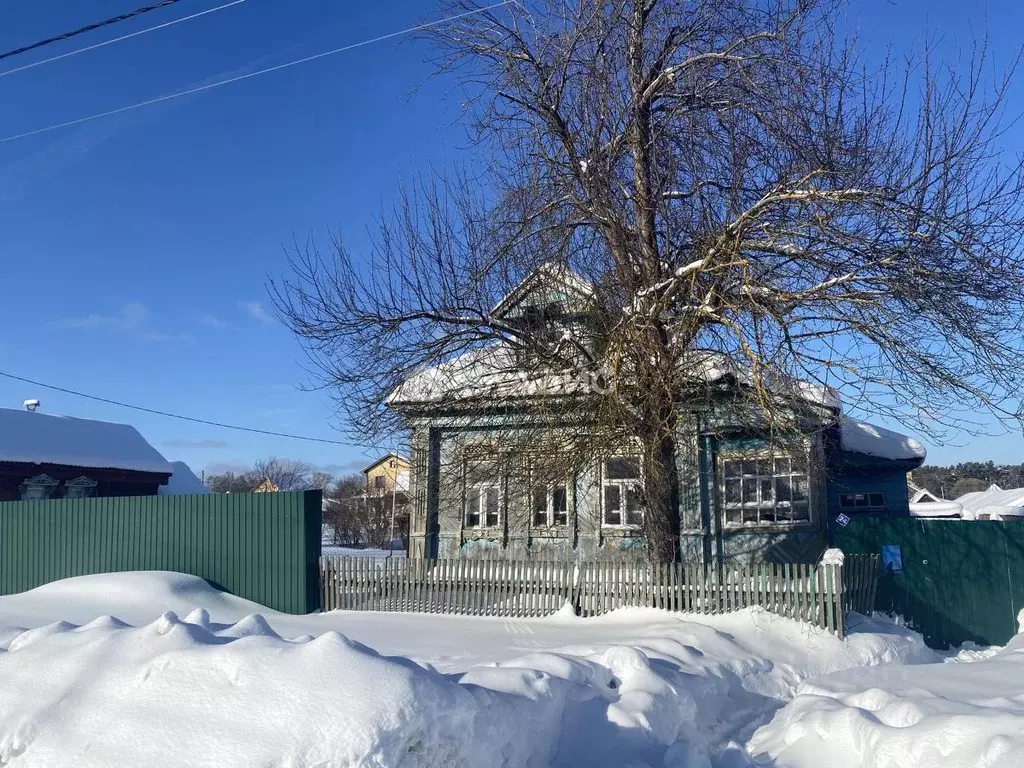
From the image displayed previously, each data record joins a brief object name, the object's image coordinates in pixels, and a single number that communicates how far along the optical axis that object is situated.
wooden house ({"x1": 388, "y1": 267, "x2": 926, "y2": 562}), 12.76
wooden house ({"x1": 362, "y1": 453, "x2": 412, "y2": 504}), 39.06
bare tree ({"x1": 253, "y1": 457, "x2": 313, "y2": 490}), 90.00
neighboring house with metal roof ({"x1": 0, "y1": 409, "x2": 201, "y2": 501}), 27.95
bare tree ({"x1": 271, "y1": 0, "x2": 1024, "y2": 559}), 10.62
